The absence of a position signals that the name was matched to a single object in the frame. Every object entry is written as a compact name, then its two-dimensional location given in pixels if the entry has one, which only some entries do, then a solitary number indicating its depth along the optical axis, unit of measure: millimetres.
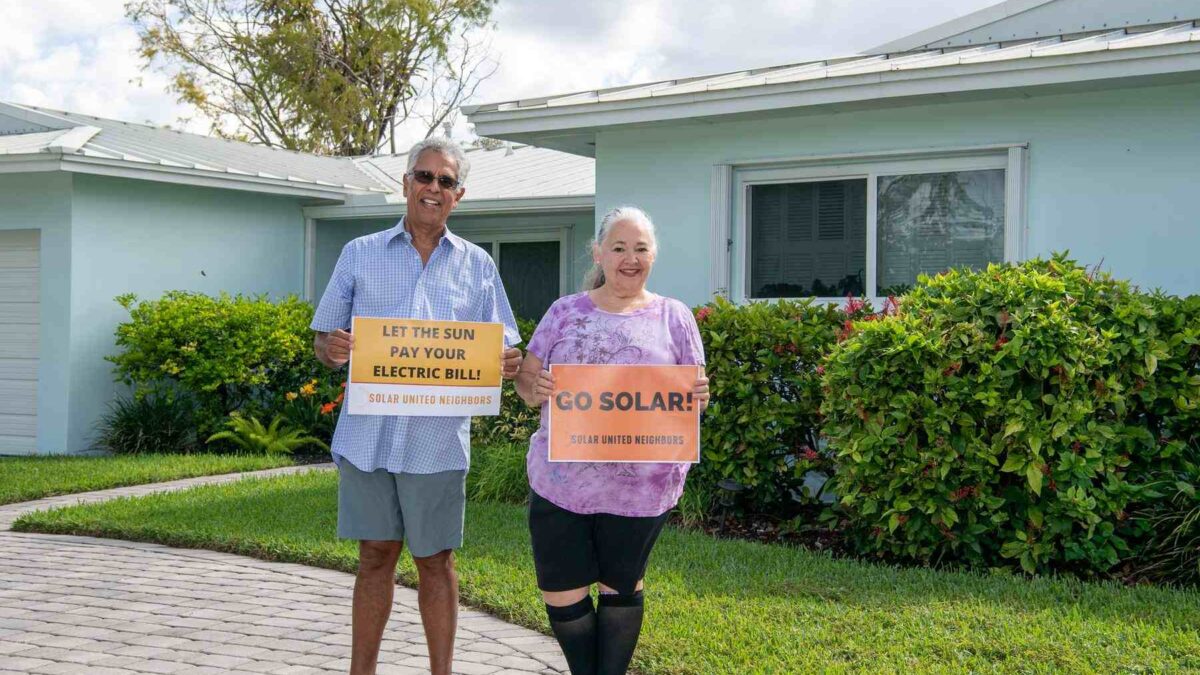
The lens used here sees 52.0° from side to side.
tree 34688
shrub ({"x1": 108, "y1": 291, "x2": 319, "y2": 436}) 12789
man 4094
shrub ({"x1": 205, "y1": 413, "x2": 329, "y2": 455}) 12523
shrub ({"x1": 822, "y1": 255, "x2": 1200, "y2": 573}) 6461
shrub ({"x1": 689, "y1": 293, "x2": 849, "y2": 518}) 7902
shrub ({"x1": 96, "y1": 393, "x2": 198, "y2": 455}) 12875
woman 4000
